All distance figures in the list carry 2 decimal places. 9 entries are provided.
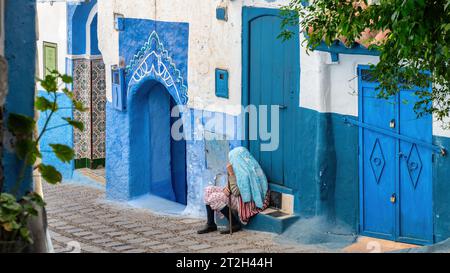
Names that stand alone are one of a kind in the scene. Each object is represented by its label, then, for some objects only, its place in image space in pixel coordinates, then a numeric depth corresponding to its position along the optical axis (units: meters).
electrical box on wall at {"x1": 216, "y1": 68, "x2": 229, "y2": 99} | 13.99
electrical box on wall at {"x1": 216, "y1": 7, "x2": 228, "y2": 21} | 13.86
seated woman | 13.19
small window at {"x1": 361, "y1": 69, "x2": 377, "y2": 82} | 11.95
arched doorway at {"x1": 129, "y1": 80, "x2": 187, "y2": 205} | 16.06
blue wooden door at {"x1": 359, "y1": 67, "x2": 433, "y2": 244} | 11.57
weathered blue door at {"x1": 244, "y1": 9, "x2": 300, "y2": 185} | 13.01
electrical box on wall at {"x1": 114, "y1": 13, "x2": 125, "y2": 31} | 16.07
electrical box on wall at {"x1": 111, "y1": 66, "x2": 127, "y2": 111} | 16.06
